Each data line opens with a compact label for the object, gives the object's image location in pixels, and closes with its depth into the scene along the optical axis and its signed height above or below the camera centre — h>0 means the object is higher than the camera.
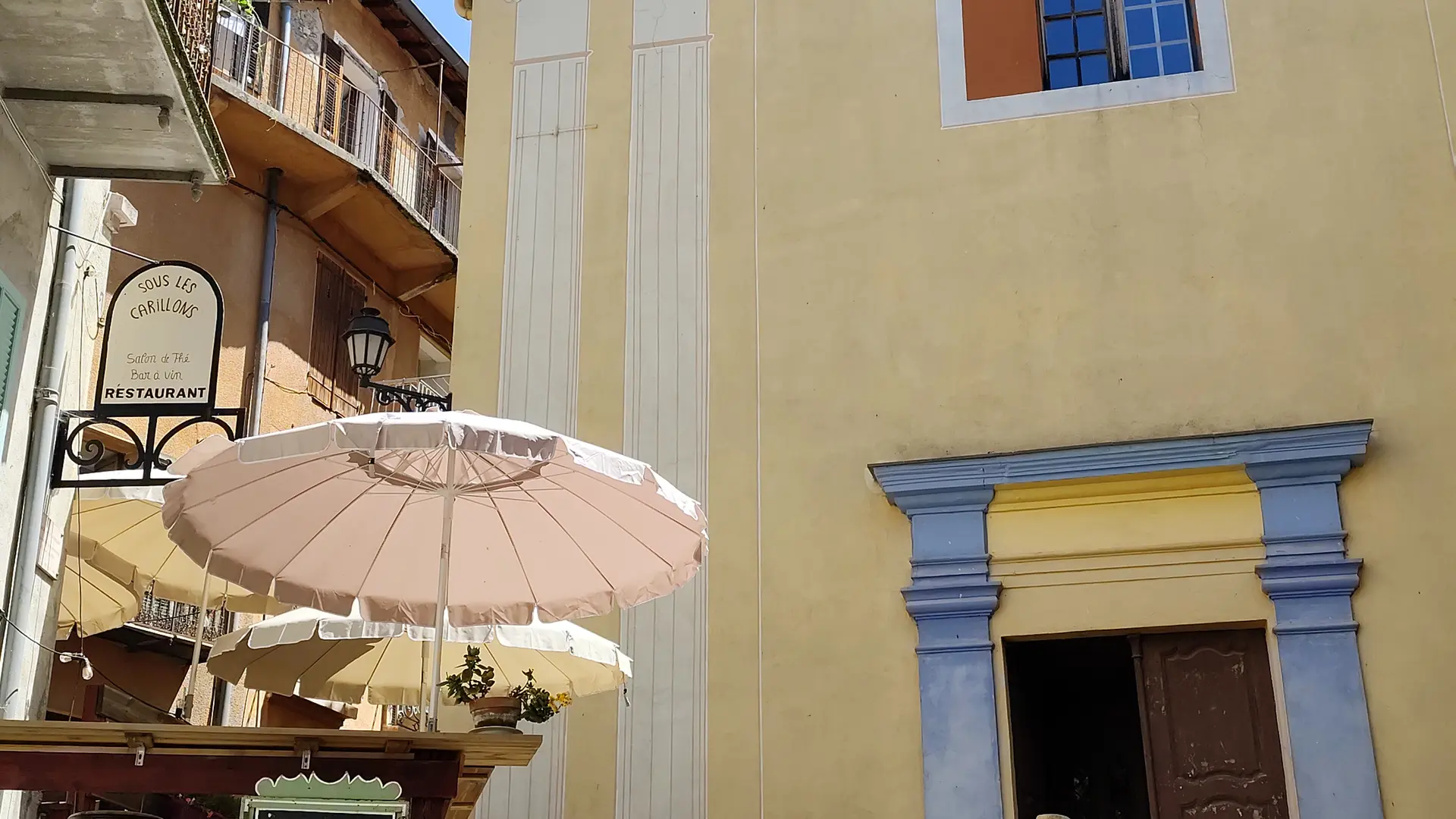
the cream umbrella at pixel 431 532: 6.38 +1.51
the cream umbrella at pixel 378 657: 7.43 +1.24
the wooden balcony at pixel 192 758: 4.98 +0.47
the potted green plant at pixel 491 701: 6.32 +0.83
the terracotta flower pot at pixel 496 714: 6.30 +0.75
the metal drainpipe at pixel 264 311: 14.72 +5.58
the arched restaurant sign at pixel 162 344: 8.27 +2.90
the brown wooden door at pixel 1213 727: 7.89 +0.85
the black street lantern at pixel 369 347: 10.12 +3.48
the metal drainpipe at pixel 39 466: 7.87 +2.19
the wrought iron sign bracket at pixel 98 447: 8.16 +2.34
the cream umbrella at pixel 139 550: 8.96 +2.01
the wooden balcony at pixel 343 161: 15.12 +7.18
